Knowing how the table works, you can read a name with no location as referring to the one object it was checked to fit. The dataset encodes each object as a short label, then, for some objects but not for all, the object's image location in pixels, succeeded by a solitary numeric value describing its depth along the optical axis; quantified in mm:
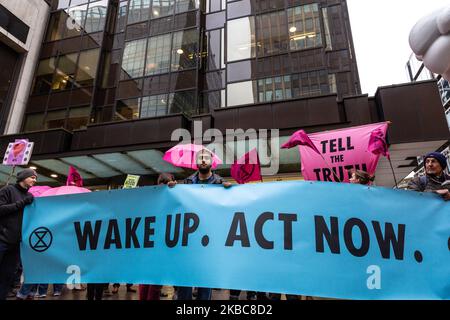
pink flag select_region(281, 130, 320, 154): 5104
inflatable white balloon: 3031
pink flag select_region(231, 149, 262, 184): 6863
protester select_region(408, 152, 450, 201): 3840
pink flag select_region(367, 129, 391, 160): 5219
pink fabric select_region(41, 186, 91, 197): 5553
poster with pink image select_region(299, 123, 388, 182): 6177
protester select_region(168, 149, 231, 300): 4250
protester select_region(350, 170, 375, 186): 4629
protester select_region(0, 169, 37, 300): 3949
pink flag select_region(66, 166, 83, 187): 7324
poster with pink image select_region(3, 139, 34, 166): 7055
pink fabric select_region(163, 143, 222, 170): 6738
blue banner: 2854
